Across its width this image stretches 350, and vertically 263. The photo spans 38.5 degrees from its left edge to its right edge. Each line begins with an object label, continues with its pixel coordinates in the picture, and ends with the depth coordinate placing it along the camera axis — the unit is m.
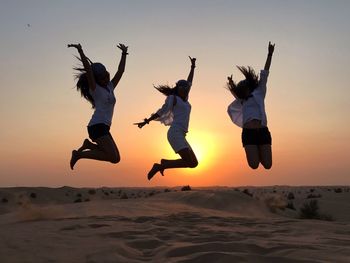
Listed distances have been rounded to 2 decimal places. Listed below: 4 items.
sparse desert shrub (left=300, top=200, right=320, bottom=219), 12.22
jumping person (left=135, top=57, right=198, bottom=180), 9.85
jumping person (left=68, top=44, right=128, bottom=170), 8.73
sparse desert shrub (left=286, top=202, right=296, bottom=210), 15.13
